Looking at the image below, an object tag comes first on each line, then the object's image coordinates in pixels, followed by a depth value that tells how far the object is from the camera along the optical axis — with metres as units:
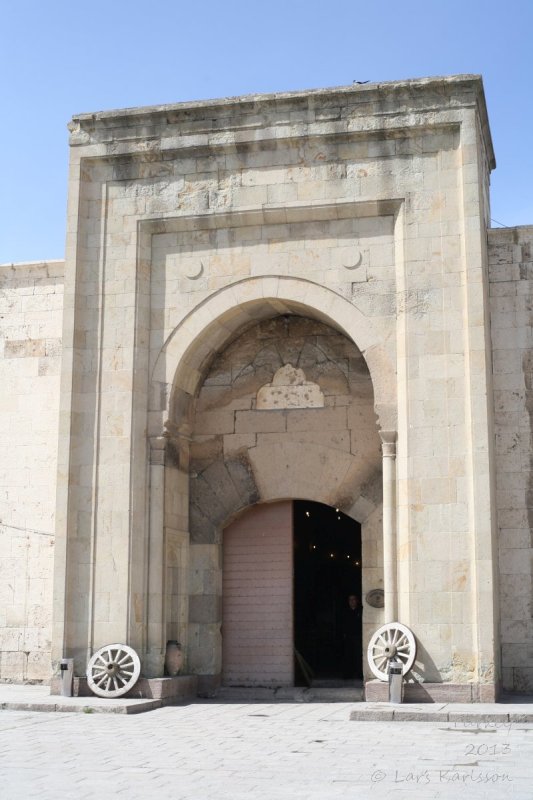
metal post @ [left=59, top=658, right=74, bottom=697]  11.88
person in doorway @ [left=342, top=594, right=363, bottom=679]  15.31
